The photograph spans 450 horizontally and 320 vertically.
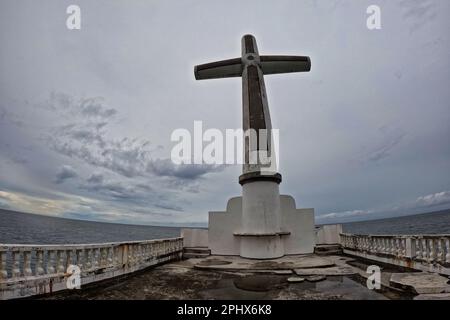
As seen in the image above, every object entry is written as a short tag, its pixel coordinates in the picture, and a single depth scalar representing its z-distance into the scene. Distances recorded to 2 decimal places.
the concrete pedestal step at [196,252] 12.84
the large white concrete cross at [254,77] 12.16
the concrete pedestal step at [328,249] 12.77
